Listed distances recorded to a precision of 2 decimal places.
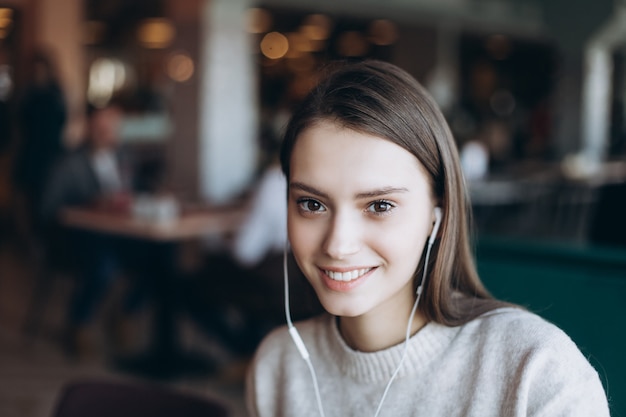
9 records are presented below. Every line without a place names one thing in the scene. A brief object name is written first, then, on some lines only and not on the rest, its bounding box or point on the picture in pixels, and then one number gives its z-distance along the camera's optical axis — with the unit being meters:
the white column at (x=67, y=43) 8.38
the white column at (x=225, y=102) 7.11
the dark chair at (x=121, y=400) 1.64
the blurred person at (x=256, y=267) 3.86
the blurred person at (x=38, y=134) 6.36
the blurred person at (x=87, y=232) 4.61
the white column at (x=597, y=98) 8.55
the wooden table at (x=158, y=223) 4.02
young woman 1.16
